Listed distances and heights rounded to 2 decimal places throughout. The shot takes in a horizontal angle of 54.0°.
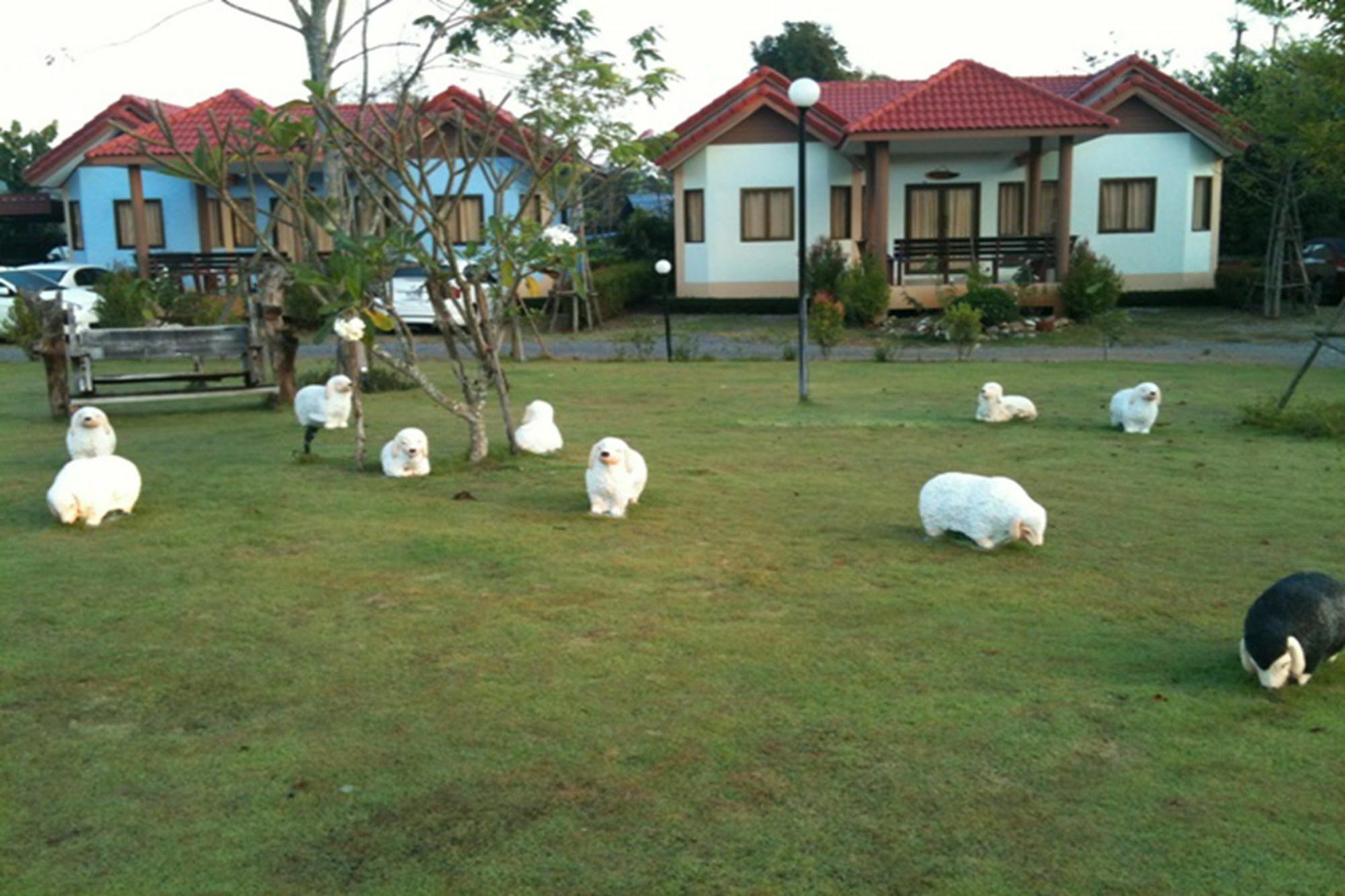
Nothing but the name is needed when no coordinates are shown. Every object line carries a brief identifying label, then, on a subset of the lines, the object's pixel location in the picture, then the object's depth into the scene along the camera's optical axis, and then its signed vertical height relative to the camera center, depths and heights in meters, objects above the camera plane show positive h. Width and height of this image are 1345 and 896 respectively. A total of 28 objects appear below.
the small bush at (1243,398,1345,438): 11.49 -1.26
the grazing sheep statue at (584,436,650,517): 7.88 -1.16
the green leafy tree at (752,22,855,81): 45.97 +7.94
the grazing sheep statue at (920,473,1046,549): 6.97 -1.22
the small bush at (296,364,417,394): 15.24 -1.09
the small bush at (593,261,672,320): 28.59 -0.07
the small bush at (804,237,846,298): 27.83 +0.25
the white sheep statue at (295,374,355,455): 11.30 -1.01
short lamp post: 18.67 +0.08
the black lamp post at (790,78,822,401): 13.09 +1.04
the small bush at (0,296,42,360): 20.03 -0.61
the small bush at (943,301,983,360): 19.47 -0.71
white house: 29.66 +2.12
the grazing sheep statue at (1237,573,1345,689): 4.78 -1.28
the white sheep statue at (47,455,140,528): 7.68 -1.18
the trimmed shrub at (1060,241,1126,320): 25.92 -0.20
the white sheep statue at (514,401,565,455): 10.09 -1.13
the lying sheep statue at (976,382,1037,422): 12.21 -1.18
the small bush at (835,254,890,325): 26.17 -0.25
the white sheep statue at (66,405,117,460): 9.34 -1.05
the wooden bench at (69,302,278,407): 13.04 -0.66
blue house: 32.25 +2.08
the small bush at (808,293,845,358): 19.03 -0.66
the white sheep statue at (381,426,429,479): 9.20 -1.19
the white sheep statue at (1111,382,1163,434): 11.52 -1.14
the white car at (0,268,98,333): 23.84 -0.04
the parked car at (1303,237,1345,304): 29.66 +0.18
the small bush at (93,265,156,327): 21.09 -0.27
